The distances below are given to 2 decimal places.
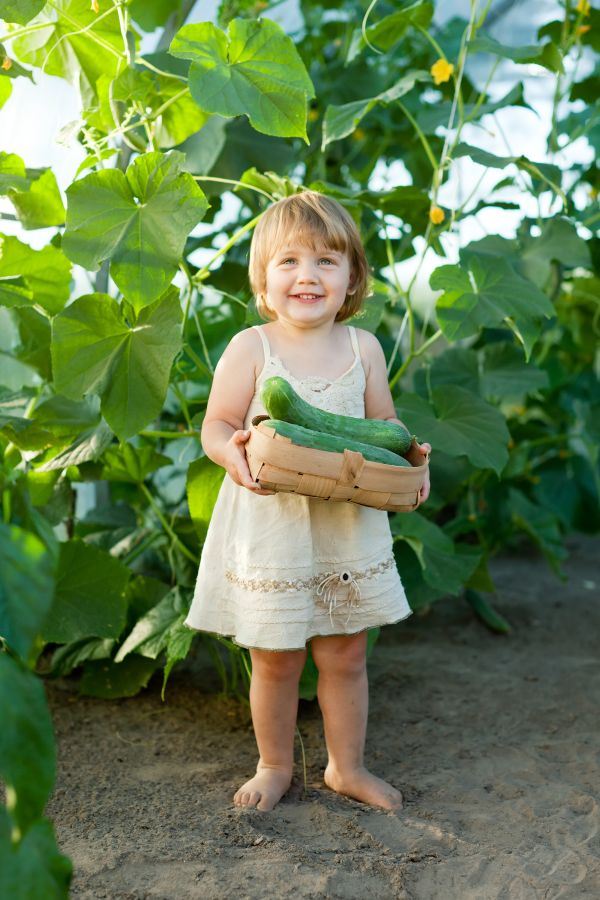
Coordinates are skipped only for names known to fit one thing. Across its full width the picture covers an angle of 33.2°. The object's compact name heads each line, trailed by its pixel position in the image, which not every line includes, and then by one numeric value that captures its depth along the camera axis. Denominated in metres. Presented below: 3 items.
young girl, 1.54
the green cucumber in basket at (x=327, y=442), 1.39
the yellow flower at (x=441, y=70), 2.08
